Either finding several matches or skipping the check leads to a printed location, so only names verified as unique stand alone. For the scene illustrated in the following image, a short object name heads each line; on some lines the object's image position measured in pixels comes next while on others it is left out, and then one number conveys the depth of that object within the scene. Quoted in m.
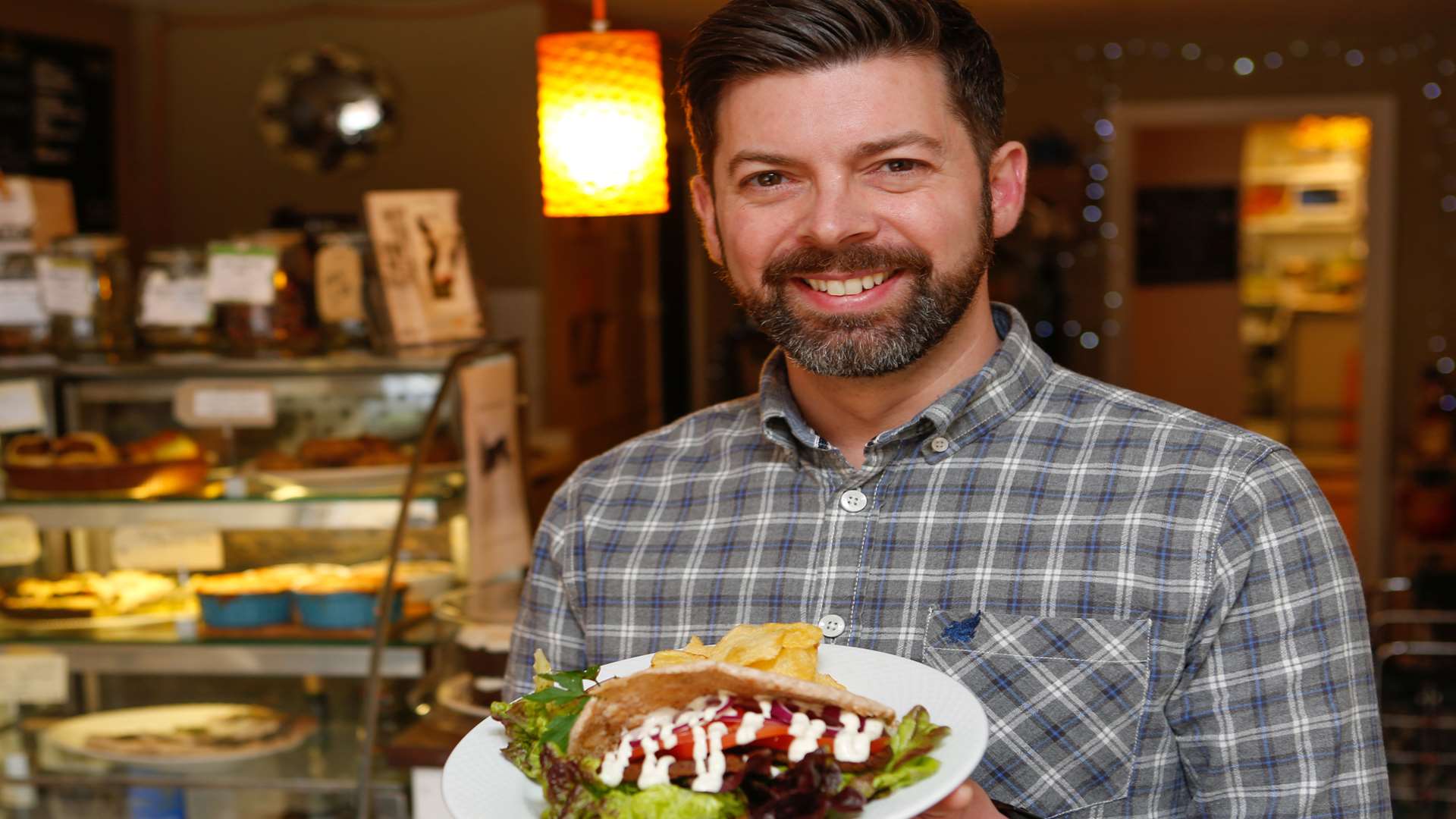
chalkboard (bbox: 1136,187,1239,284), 9.11
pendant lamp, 2.70
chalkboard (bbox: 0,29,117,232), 4.84
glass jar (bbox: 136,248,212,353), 2.64
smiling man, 1.24
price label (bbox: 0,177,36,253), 2.81
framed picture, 2.60
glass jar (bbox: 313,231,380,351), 2.63
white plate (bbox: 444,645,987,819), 0.93
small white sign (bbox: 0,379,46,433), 2.65
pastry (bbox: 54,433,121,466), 2.55
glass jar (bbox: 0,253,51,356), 2.72
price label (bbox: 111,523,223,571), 2.53
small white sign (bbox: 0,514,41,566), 2.61
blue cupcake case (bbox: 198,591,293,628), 2.49
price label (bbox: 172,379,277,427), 2.60
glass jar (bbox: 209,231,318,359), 2.62
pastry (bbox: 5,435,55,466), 2.56
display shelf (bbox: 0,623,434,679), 2.44
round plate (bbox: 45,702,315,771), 2.47
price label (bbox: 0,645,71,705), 2.54
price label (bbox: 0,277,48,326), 2.72
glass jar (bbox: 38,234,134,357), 2.71
